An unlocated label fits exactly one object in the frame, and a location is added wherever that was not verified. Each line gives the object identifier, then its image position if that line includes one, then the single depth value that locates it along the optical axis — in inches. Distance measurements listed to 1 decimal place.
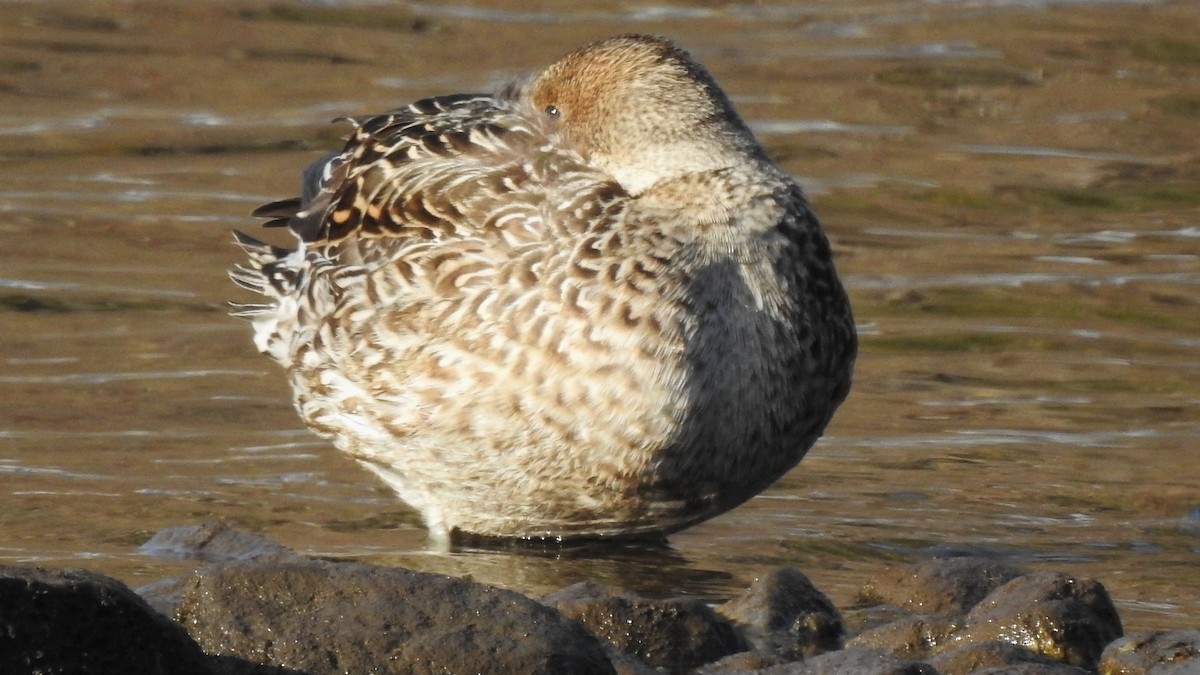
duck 570.6
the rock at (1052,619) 475.2
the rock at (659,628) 478.0
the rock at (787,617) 498.6
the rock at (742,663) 469.7
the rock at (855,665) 427.2
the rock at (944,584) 517.7
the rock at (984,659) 449.7
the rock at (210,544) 563.2
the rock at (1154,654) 450.0
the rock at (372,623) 438.9
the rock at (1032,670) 442.6
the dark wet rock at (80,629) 398.0
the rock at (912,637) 482.6
